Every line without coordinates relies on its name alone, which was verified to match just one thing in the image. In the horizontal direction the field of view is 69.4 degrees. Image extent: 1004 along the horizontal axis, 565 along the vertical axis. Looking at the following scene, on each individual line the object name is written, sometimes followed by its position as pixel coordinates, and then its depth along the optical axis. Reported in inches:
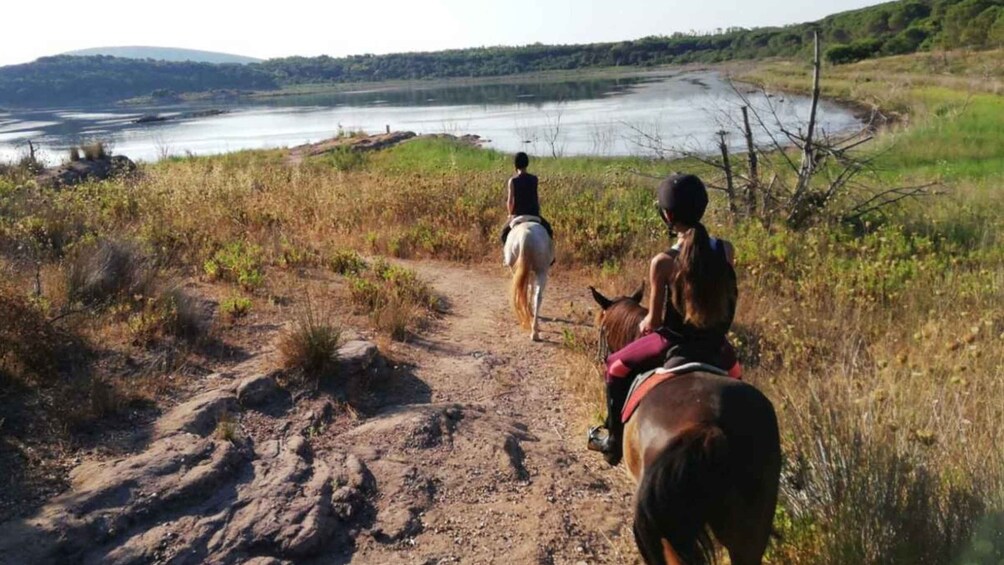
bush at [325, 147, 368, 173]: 966.0
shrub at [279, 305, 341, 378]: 239.1
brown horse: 119.3
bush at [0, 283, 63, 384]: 213.3
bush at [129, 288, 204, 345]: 252.5
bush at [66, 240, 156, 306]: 276.2
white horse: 323.9
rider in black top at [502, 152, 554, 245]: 340.2
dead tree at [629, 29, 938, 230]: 465.4
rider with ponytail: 140.3
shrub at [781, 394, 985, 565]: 127.4
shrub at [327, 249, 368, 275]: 397.1
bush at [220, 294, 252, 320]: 291.0
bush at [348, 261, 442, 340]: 304.7
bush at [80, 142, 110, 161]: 868.0
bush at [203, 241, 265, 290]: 339.9
